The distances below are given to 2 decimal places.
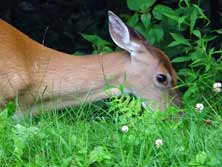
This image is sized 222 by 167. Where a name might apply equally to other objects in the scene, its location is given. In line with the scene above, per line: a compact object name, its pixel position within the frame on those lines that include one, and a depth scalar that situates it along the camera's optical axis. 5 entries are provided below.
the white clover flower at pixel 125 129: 7.63
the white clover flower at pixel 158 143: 7.30
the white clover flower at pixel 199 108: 8.61
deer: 10.30
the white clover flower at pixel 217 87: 9.22
